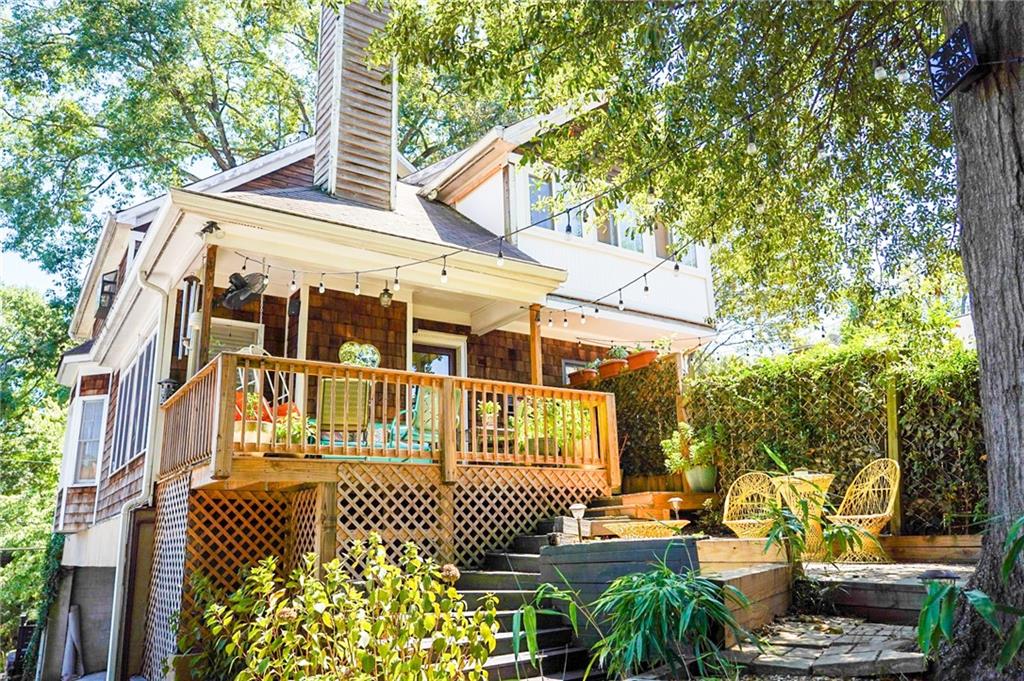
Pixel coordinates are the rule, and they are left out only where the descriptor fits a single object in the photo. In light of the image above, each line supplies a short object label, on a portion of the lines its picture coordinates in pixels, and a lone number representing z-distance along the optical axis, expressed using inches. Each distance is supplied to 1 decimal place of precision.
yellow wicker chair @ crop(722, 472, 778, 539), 305.9
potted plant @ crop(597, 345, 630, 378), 435.5
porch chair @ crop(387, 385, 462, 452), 286.0
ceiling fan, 302.2
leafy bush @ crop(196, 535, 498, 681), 156.8
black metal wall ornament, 140.9
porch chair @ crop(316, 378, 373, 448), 278.5
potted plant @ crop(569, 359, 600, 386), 450.9
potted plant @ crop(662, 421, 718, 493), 366.6
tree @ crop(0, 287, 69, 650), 789.2
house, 274.7
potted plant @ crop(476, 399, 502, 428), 306.5
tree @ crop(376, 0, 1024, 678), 234.5
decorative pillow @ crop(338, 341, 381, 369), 360.5
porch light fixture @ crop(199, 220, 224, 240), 285.4
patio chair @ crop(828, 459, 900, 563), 273.6
